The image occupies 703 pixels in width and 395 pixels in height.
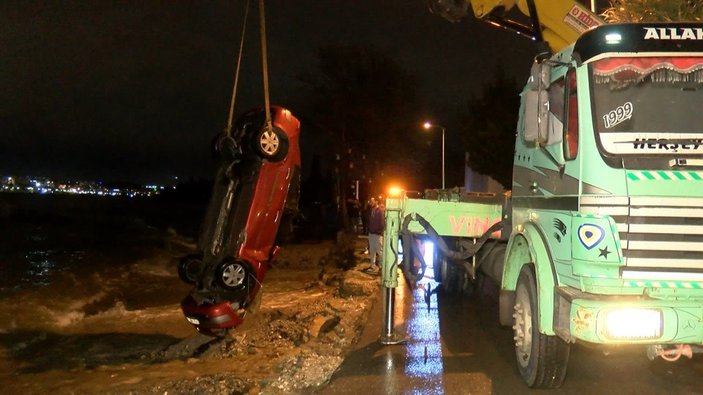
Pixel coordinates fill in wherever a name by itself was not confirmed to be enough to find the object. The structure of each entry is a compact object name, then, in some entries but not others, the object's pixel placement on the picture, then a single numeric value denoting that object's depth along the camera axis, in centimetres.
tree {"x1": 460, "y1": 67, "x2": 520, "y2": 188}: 3177
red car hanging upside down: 765
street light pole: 3416
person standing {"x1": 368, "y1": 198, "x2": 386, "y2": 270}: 1378
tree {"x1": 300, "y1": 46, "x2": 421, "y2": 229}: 3519
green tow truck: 445
